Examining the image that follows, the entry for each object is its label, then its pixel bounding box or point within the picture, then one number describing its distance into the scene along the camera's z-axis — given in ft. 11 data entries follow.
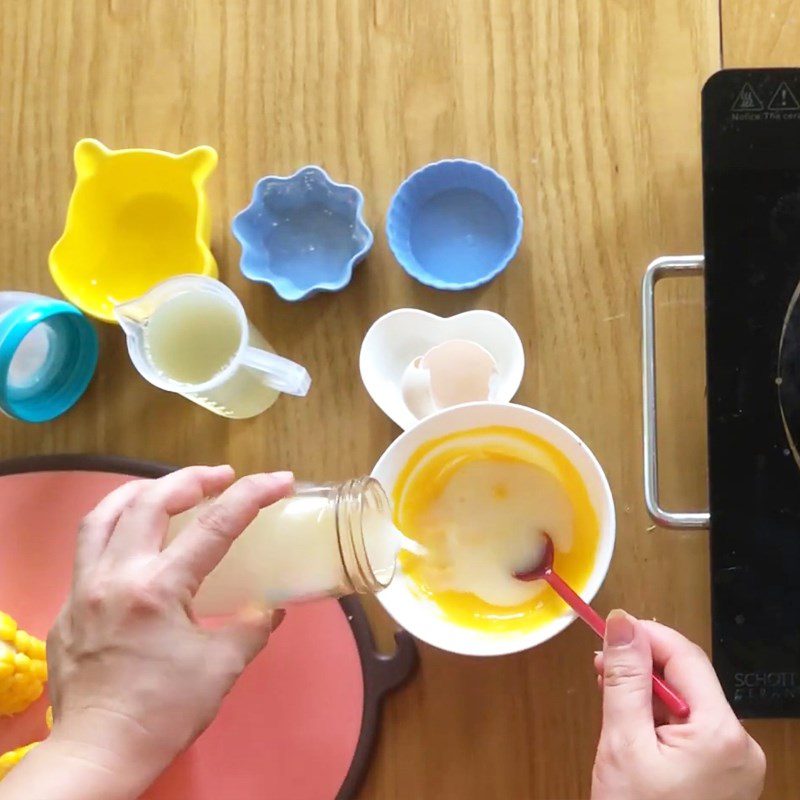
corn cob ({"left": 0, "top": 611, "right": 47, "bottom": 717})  2.31
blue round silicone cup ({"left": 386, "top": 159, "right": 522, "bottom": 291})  2.47
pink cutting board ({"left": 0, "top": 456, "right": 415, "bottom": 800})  2.37
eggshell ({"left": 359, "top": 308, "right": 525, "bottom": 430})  2.42
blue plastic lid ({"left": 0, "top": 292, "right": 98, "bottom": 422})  2.42
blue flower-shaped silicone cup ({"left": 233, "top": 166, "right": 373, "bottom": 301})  2.51
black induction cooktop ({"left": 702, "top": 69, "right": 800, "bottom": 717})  2.09
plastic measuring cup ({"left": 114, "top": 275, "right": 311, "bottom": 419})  2.33
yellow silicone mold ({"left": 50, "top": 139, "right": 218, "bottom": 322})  2.49
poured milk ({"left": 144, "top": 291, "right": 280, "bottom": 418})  2.36
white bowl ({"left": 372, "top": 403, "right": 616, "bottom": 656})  2.14
